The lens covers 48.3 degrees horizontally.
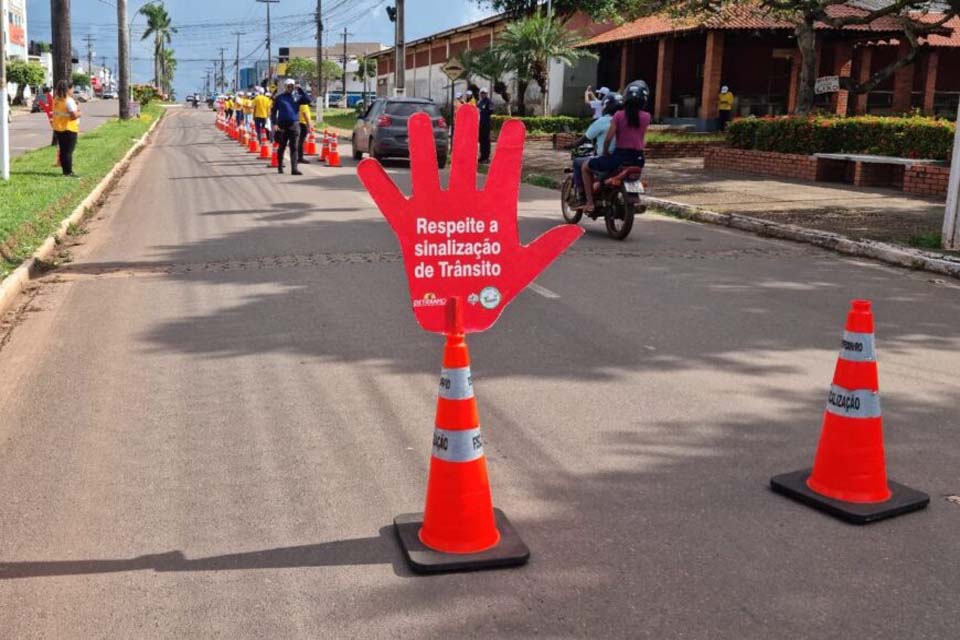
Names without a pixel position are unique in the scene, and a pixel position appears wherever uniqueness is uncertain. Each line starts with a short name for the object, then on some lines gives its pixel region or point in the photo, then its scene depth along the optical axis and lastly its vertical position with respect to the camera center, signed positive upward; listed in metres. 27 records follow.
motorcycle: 12.07 -0.81
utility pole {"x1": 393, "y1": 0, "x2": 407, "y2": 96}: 36.22 +1.78
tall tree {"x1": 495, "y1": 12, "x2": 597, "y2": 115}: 39.75 +2.90
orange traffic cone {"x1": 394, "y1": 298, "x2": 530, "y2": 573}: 3.89 -1.32
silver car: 24.19 -0.20
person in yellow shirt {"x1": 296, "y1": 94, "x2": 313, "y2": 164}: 22.55 -0.13
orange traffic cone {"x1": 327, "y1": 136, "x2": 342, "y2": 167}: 23.95 -0.90
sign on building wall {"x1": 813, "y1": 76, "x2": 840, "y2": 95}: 23.19 +1.10
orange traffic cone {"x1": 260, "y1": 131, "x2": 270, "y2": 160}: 25.73 -0.90
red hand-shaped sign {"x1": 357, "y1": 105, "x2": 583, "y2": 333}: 4.05 -0.41
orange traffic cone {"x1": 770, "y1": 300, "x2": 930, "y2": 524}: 4.38 -1.26
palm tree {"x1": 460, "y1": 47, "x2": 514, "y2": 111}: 42.03 +2.21
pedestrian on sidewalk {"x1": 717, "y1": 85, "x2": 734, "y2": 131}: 34.36 +0.97
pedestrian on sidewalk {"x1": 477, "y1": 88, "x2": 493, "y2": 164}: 24.09 +0.14
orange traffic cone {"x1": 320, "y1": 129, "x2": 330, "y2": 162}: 24.76 -0.75
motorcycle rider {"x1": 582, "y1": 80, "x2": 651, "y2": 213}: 11.86 -0.07
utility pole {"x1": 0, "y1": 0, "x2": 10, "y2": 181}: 17.30 -0.39
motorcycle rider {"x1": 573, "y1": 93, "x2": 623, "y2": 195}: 12.30 +0.02
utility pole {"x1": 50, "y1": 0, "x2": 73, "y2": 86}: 25.94 +1.62
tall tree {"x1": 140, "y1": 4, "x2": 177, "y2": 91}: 131.62 +10.43
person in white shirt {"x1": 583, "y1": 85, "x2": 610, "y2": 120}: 18.06 +0.43
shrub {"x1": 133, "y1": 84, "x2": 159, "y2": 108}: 80.30 +1.12
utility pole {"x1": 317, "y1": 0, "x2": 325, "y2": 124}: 52.16 +3.33
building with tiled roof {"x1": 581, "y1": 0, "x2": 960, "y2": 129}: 36.16 +2.60
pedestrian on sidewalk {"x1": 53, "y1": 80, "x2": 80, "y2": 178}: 18.56 -0.35
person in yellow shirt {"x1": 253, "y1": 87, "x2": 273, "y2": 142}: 28.16 +0.13
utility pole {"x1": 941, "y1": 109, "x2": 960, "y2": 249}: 11.53 -0.76
